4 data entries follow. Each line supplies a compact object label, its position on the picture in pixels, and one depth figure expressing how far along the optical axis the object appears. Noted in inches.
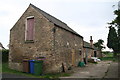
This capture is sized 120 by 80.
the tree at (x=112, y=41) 1204.7
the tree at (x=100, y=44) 1425.0
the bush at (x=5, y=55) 527.6
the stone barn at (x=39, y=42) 331.8
